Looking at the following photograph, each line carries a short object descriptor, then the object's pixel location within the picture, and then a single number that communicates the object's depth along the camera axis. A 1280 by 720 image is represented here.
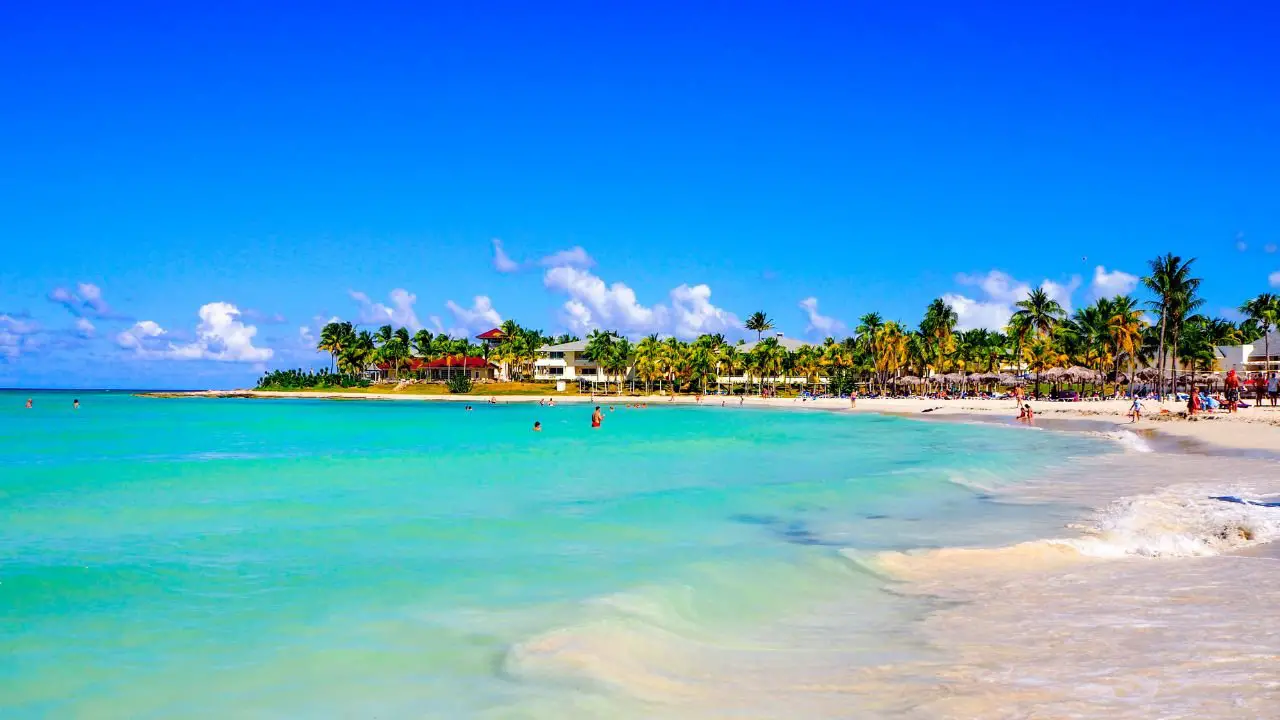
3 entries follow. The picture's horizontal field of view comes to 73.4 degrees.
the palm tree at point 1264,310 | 79.81
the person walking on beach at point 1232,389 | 42.31
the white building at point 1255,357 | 70.62
